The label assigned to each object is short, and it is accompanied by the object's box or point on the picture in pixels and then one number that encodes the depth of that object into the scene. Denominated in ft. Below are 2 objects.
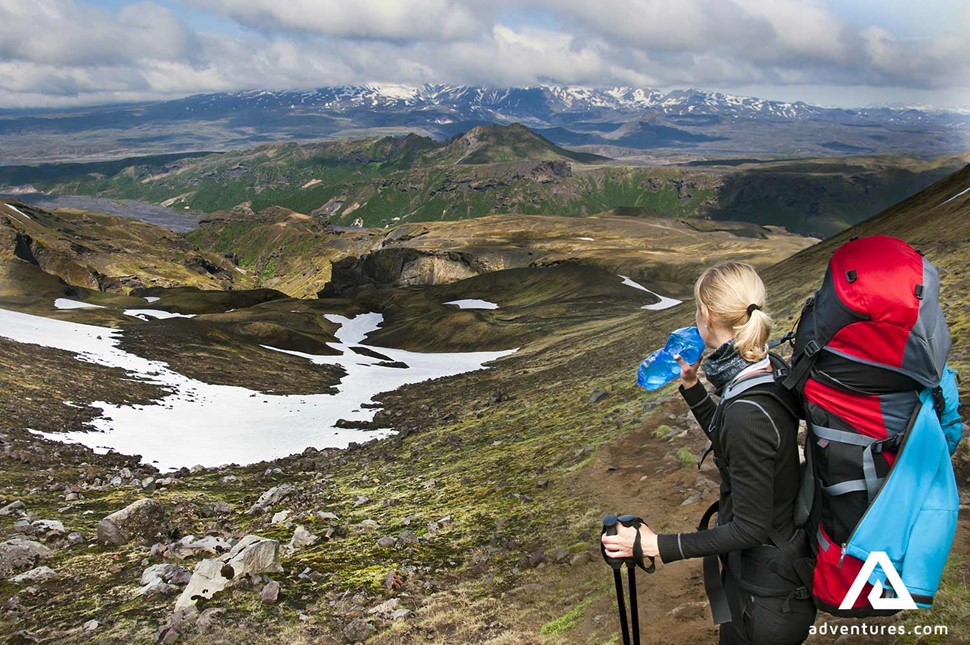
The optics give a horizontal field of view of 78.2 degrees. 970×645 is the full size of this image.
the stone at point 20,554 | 41.42
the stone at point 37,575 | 40.01
